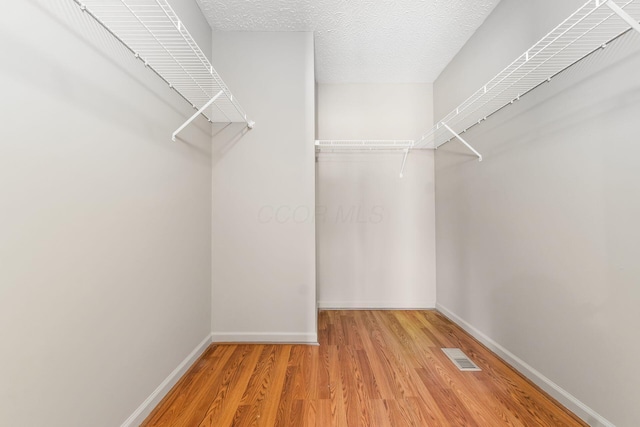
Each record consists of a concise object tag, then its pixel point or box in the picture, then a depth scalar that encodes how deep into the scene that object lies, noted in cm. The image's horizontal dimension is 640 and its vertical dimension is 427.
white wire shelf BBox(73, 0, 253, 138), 118
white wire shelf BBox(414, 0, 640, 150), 120
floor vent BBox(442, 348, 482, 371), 191
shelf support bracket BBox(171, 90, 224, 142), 168
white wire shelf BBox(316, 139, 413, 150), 271
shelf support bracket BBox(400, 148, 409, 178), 299
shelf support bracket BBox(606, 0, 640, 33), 94
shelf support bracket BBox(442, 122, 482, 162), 222
